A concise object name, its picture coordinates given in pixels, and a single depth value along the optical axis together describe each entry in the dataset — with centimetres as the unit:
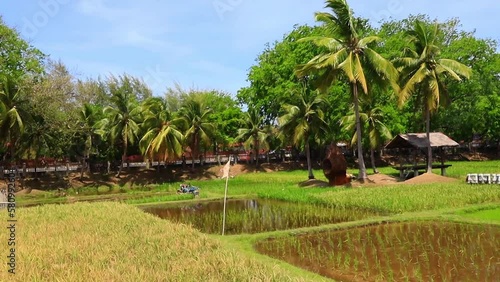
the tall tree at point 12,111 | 3081
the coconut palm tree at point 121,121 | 3762
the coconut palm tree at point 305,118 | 2941
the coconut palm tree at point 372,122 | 3272
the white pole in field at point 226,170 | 1351
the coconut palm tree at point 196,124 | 4009
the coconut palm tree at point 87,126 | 3716
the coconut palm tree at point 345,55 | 2455
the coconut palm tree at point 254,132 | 4300
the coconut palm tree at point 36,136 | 3466
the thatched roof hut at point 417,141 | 2850
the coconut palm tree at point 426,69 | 2604
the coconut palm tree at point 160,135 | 3628
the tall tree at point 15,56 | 3534
